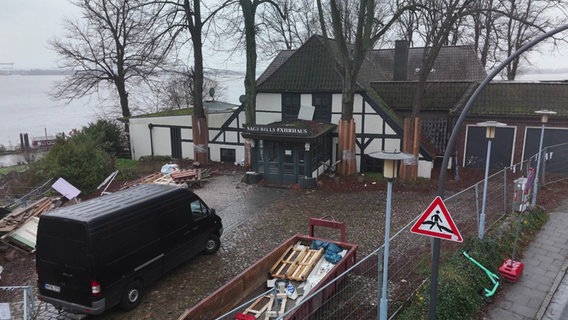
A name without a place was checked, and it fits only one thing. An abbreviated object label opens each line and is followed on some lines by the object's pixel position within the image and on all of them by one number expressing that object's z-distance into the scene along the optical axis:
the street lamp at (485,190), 9.93
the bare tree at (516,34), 26.25
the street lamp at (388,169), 6.15
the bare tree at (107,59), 27.23
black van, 7.62
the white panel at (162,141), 24.09
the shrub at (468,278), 7.59
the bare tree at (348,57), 17.52
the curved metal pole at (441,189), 6.78
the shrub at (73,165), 17.19
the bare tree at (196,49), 20.36
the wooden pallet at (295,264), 8.70
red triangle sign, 6.48
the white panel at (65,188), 14.20
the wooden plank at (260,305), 7.44
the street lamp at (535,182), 11.80
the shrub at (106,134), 23.44
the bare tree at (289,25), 21.88
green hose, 8.60
